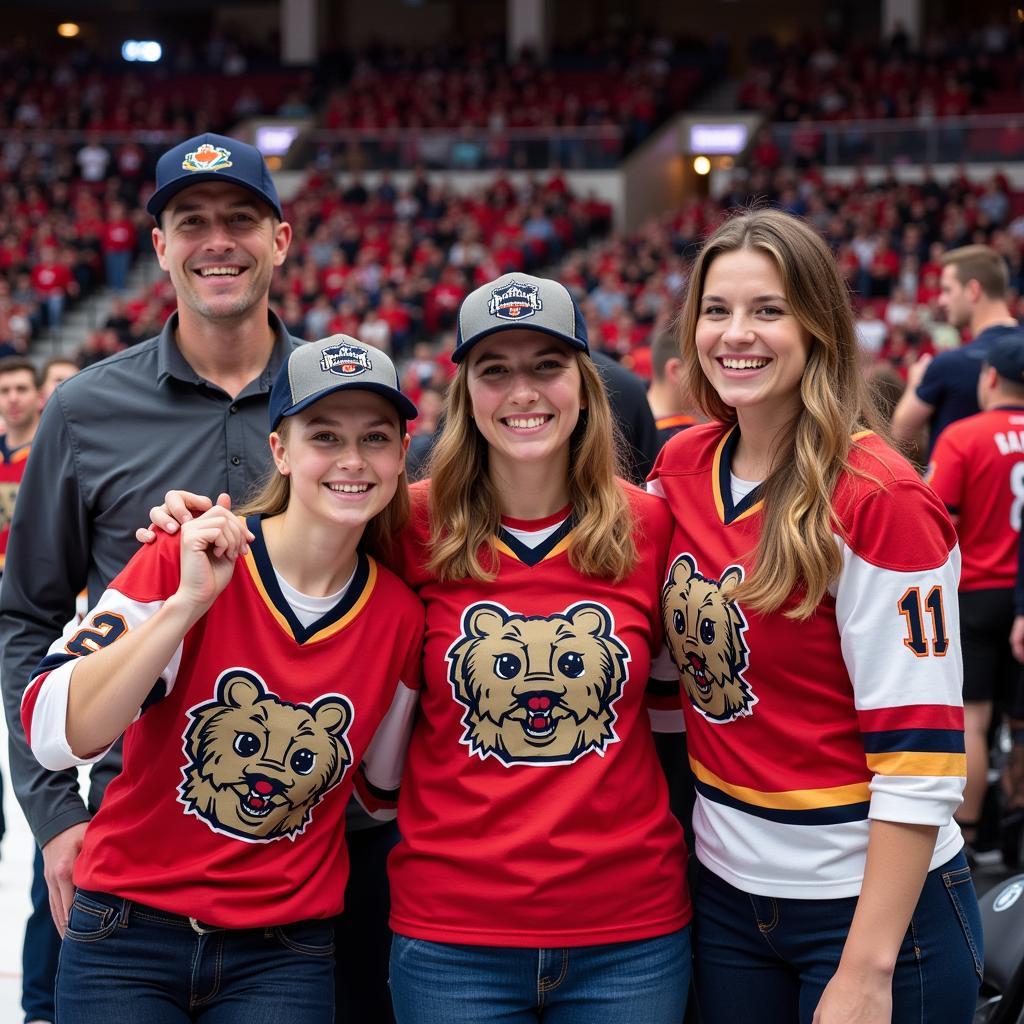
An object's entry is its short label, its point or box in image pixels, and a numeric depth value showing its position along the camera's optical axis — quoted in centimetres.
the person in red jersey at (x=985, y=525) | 490
